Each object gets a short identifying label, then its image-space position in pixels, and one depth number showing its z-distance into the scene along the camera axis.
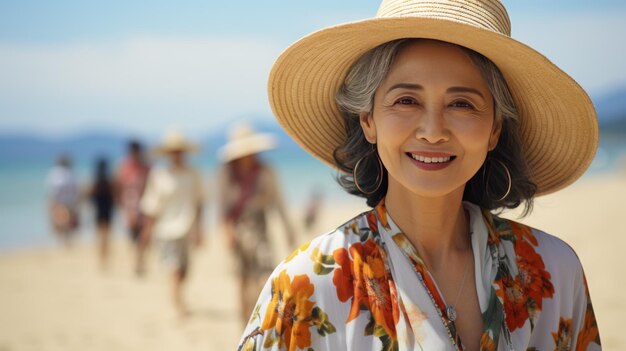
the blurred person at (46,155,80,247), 13.79
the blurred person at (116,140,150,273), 10.34
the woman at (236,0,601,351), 1.93
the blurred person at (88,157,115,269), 11.66
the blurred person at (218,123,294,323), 6.41
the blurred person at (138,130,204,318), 7.64
